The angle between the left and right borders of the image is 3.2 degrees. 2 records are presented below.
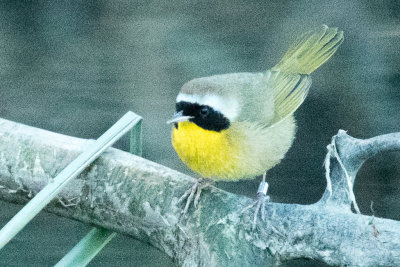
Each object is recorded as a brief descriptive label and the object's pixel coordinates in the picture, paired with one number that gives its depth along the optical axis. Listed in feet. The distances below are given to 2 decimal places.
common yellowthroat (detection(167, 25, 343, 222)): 11.63
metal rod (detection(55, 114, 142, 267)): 11.76
